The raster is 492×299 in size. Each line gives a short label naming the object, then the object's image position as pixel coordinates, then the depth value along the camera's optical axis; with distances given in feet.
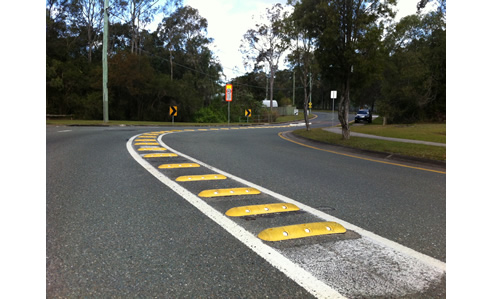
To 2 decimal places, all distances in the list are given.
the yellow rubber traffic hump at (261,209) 15.11
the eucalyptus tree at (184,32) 153.69
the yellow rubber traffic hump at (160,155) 30.36
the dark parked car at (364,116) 134.00
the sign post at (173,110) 95.40
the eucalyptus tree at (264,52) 147.82
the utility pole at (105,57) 82.73
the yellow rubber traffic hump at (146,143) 39.90
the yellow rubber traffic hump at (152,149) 34.54
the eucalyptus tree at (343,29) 48.57
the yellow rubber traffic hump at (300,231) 12.50
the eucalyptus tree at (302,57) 70.23
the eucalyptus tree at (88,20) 143.39
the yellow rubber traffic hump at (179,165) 25.67
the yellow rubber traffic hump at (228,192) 18.08
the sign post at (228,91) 137.05
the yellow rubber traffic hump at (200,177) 21.44
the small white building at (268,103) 211.61
